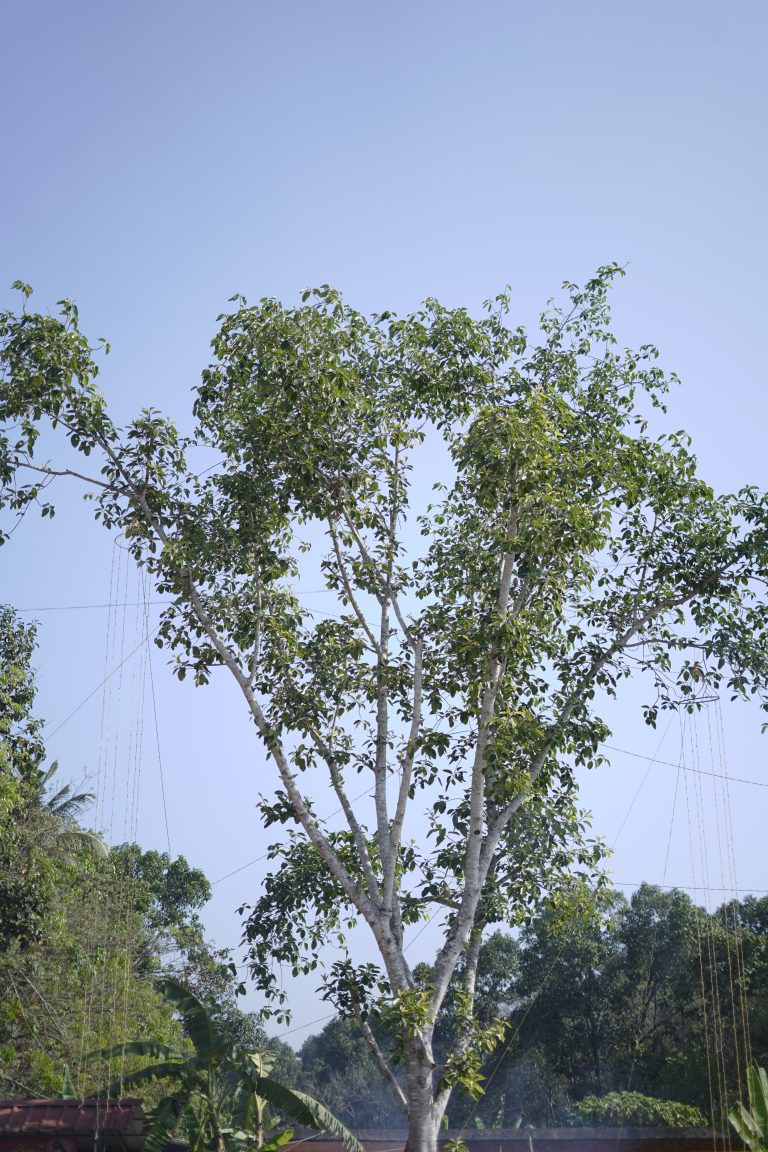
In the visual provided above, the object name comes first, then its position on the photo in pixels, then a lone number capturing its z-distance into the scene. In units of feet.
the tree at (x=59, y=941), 38.37
